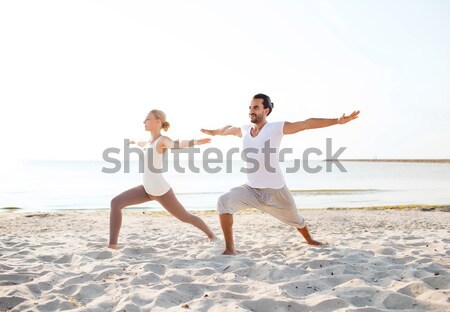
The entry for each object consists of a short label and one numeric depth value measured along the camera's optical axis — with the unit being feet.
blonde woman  19.22
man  17.30
